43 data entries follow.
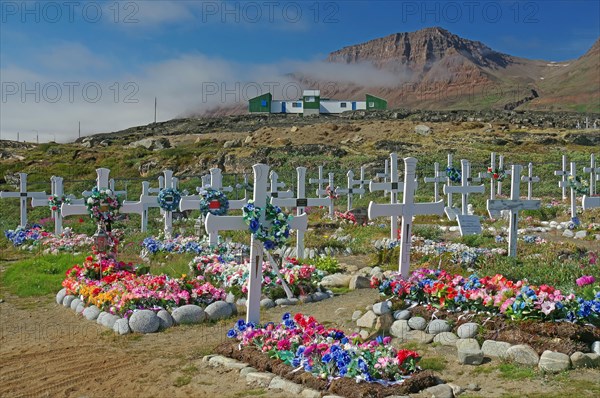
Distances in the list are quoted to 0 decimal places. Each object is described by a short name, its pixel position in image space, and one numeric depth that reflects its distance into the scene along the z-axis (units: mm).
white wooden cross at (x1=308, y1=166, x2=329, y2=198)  31320
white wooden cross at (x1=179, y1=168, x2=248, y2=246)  14398
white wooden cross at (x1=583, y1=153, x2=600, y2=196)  28803
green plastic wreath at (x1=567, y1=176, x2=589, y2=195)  23322
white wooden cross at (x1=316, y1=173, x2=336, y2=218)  24620
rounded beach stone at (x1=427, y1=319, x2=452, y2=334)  8234
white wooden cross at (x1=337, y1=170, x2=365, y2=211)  27286
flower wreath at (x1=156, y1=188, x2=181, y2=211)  17078
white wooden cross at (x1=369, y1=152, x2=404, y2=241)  16828
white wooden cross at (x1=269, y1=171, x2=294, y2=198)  19303
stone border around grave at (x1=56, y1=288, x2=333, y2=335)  9375
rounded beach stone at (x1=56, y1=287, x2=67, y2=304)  11930
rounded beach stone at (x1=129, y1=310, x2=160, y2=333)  9352
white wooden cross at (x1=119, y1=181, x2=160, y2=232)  17506
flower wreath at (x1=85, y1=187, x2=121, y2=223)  13117
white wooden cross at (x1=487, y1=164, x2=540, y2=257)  13383
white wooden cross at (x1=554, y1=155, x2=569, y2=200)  29195
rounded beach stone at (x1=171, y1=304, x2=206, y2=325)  9727
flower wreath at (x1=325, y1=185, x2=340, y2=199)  24138
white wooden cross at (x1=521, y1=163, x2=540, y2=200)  30998
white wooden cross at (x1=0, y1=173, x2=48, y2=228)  23347
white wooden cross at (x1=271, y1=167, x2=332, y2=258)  15062
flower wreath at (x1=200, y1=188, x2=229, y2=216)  12516
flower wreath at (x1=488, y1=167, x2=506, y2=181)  27023
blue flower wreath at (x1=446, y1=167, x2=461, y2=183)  22953
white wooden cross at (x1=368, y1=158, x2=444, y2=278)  10523
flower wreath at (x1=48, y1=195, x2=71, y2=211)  21578
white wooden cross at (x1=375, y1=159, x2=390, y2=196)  33575
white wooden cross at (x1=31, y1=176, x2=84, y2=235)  21484
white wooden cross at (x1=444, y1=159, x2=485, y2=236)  21591
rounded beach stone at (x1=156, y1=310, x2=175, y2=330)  9586
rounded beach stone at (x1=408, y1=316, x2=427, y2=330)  8492
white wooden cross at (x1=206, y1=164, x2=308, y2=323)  8438
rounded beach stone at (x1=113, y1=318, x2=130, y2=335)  9320
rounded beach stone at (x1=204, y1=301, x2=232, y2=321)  10055
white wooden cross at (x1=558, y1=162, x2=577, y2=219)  22636
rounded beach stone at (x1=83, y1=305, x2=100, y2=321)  10352
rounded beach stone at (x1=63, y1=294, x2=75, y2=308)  11615
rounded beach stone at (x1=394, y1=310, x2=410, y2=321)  8773
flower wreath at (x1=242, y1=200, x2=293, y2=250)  8648
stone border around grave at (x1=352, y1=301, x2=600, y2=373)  6738
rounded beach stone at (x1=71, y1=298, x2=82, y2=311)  11174
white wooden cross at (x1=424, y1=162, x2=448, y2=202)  28609
